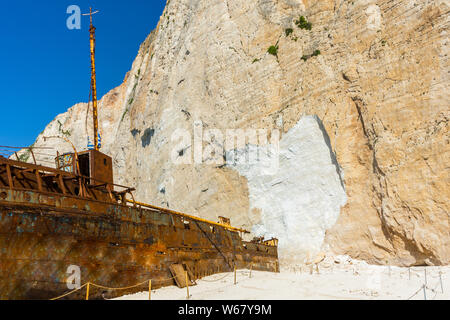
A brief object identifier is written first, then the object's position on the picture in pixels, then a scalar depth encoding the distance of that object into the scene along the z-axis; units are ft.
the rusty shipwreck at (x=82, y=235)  35.22
